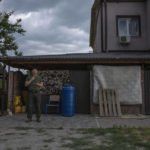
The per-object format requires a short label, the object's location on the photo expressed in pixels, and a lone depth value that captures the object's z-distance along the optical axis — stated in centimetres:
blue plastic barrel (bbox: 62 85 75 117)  755
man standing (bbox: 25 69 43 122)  621
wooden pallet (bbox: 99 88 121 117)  766
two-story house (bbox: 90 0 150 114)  1122
